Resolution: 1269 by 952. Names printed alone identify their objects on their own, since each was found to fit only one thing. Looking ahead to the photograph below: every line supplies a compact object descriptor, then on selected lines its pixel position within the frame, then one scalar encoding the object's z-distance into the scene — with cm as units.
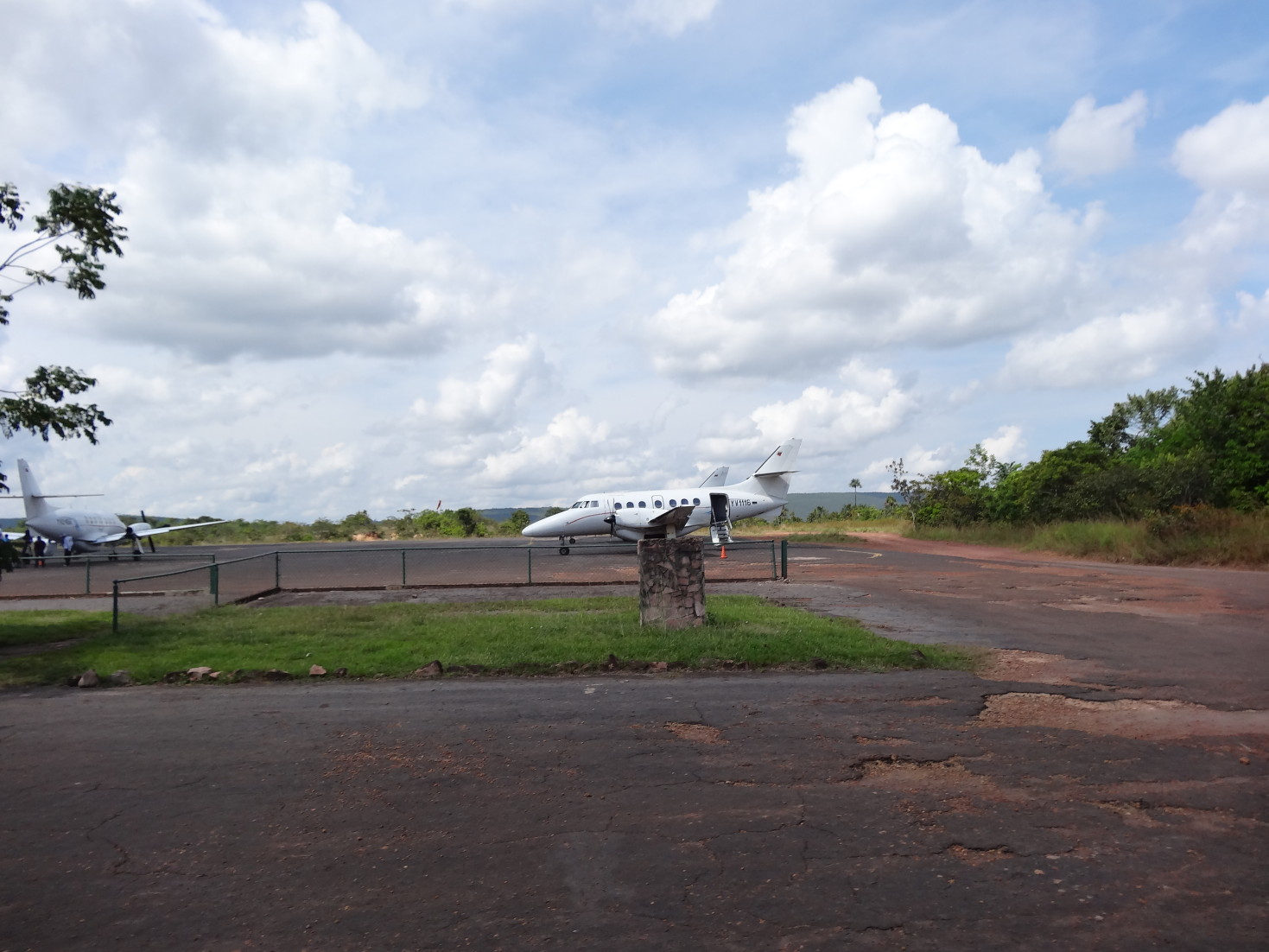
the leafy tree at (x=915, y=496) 4818
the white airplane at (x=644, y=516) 3553
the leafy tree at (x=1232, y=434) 2911
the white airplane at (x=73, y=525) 3553
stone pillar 1196
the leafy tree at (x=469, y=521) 6981
